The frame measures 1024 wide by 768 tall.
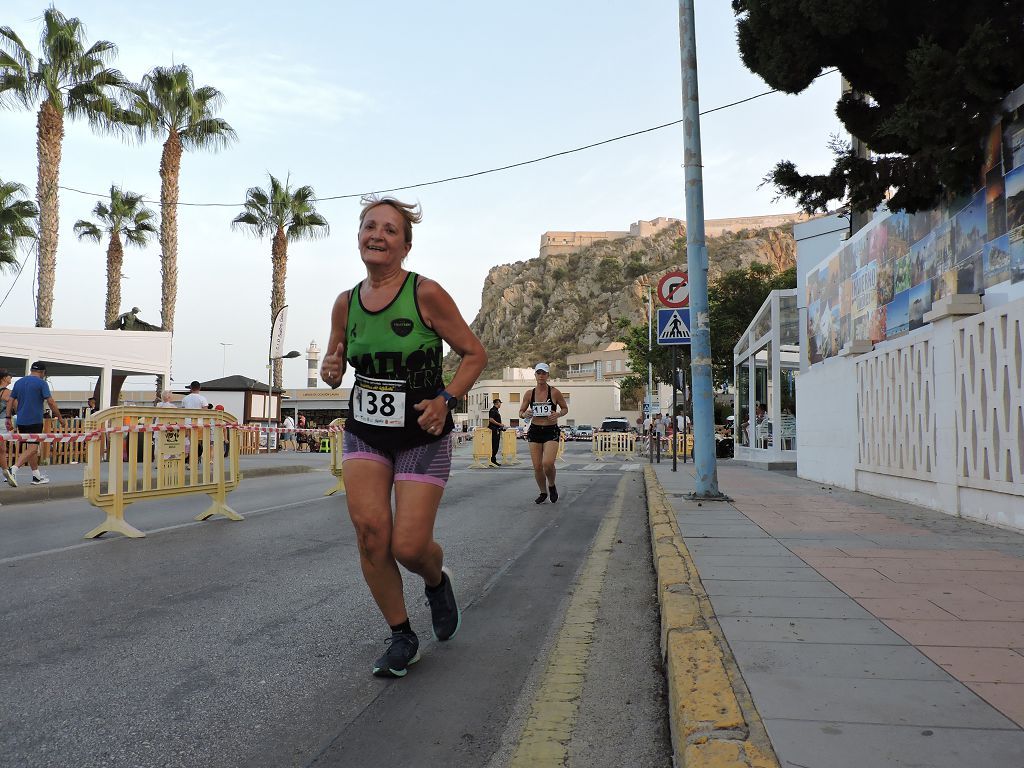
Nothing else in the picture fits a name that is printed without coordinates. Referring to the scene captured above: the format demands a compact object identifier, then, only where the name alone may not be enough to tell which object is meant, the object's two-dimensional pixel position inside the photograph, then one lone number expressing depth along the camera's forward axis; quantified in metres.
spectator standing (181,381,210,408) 17.17
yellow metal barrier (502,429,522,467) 25.32
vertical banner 28.72
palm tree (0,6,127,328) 24.14
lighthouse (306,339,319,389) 94.30
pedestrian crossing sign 13.57
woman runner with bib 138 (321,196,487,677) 3.35
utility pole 10.16
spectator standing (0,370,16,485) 11.85
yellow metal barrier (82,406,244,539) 7.51
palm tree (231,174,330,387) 35.22
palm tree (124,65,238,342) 27.69
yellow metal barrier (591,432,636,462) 30.52
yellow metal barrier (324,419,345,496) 12.88
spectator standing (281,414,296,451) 33.72
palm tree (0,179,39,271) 31.42
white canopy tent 20.98
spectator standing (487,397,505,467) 22.02
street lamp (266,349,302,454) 28.72
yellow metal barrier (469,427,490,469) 22.83
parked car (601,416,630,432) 62.07
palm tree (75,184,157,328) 35.47
